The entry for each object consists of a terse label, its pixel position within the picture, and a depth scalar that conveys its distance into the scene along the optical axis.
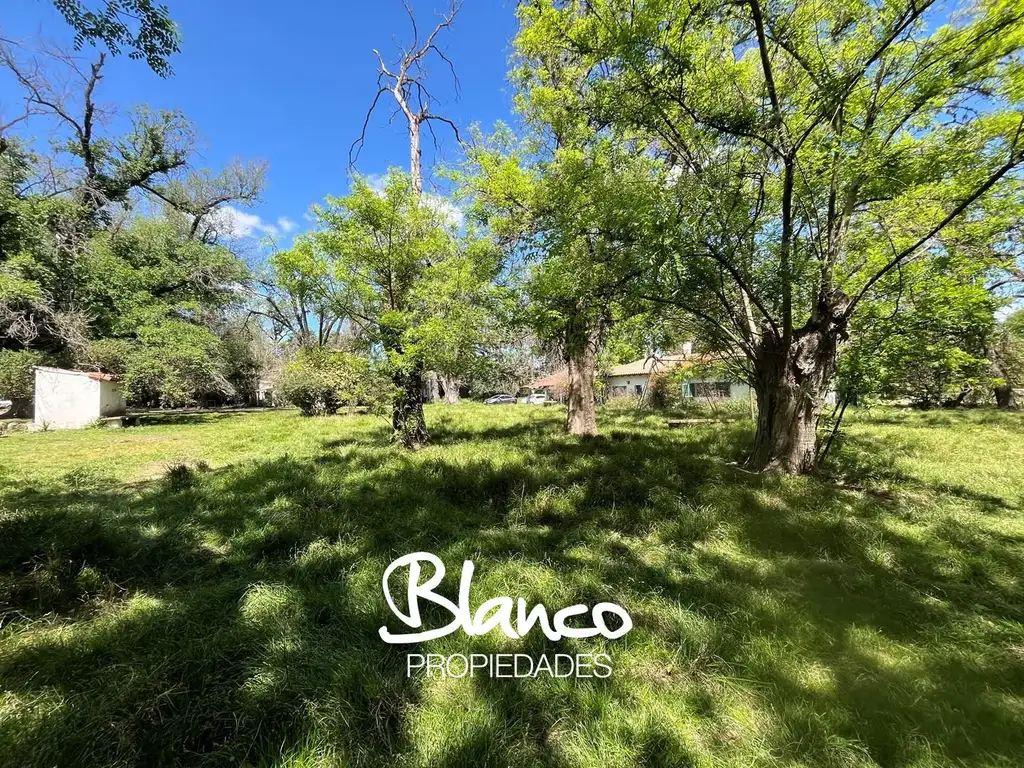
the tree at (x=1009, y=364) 15.97
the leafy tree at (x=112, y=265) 14.23
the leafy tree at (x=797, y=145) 4.84
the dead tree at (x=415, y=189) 8.52
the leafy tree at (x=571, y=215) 6.17
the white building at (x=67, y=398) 15.15
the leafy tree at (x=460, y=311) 7.80
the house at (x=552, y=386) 33.53
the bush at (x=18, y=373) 17.94
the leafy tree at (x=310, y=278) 7.75
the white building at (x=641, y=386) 24.72
